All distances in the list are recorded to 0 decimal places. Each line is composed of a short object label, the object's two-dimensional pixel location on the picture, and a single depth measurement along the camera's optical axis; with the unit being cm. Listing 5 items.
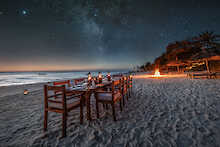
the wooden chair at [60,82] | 253
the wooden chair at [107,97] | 200
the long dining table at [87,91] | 180
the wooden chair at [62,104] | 152
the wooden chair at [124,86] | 280
